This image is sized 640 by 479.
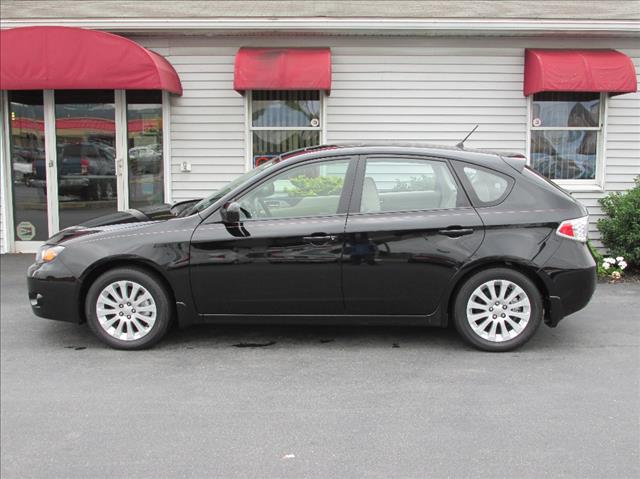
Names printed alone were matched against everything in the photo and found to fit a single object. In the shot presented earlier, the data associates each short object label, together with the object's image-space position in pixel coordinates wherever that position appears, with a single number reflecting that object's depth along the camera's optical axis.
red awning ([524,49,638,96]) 8.45
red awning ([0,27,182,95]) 8.03
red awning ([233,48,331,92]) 8.42
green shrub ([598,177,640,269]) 8.19
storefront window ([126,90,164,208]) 9.38
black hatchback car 5.11
